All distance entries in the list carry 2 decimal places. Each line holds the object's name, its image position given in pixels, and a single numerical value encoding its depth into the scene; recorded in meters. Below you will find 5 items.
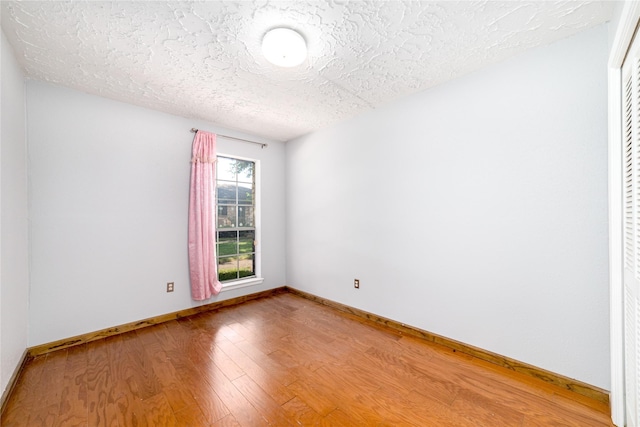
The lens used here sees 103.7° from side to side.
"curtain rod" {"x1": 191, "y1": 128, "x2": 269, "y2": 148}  3.05
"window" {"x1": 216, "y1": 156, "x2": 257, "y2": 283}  3.48
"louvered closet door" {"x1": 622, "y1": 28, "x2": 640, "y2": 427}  1.18
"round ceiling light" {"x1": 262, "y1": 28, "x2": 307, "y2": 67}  1.61
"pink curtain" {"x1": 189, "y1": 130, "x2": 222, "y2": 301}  3.00
